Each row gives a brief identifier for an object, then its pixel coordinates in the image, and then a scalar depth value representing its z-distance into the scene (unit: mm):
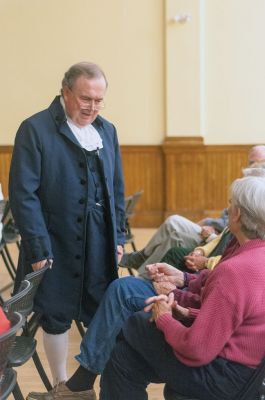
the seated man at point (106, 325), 2537
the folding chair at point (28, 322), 2055
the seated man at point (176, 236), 4152
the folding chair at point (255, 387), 1895
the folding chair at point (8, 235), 4914
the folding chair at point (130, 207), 5059
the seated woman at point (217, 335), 1833
